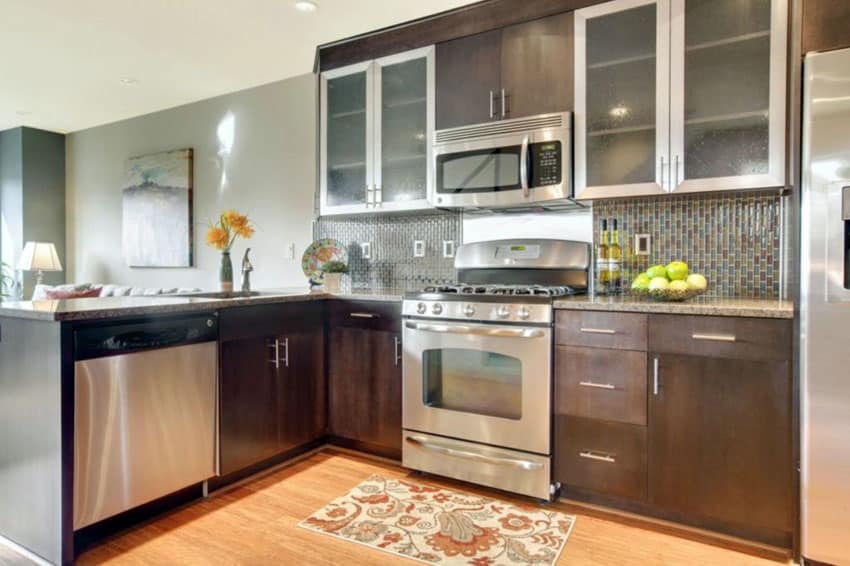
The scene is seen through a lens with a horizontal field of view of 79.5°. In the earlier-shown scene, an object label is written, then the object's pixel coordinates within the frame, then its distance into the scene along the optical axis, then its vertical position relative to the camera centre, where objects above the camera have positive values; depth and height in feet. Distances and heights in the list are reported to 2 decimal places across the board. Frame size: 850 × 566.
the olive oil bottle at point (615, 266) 8.51 +0.19
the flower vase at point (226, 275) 9.55 +0.03
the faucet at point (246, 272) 9.79 +0.09
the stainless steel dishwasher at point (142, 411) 5.94 -1.74
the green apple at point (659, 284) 6.82 -0.09
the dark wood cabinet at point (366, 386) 8.85 -1.97
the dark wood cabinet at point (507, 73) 8.11 +3.43
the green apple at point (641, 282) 7.09 -0.06
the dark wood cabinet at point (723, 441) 6.01 -2.01
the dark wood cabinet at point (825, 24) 5.57 +2.80
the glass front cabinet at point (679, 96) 6.75 +2.57
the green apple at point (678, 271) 6.97 +0.09
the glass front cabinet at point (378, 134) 9.46 +2.78
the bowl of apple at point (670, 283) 6.77 -0.07
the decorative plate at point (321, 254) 11.17 +0.50
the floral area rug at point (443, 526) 6.11 -3.29
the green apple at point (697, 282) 6.82 -0.06
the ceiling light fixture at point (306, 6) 8.78 +4.72
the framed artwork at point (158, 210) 14.57 +1.97
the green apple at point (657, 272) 7.13 +0.08
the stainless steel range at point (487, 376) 7.32 -1.52
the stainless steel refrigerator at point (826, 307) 5.44 -0.32
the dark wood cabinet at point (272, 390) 7.80 -1.90
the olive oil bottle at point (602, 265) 8.60 +0.21
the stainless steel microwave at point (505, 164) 7.99 +1.88
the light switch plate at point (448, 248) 10.29 +0.58
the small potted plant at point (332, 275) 10.22 +0.04
